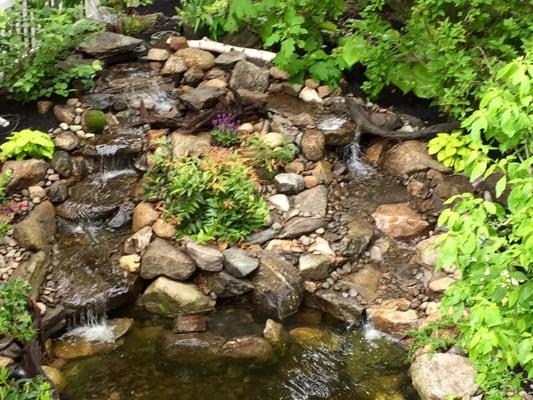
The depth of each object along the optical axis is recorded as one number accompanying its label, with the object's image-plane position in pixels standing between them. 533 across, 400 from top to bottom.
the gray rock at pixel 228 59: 8.21
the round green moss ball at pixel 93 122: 7.14
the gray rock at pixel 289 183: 6.80
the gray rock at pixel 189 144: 6.85
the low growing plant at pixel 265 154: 6.87
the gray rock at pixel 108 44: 8.12
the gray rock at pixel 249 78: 7.93
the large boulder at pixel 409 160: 7.09
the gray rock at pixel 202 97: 7.33
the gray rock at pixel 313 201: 6.73
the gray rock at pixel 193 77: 8.10
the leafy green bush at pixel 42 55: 6.92
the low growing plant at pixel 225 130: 7.05
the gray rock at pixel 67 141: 6.82
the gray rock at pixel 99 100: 7.43
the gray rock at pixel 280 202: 6.70
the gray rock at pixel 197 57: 8.27
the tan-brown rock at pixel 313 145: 7.13
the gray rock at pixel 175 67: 8.27
